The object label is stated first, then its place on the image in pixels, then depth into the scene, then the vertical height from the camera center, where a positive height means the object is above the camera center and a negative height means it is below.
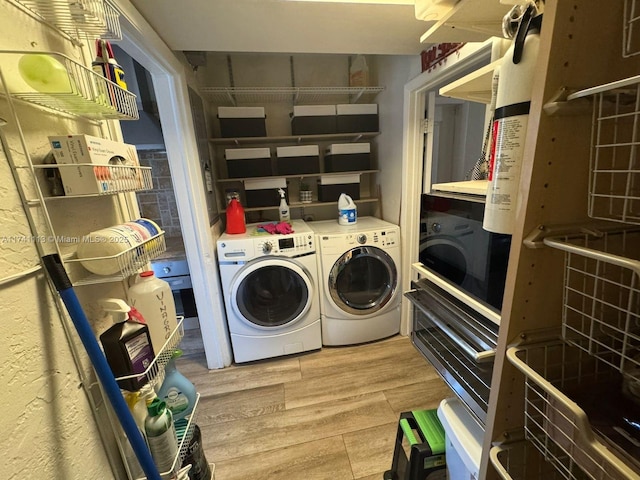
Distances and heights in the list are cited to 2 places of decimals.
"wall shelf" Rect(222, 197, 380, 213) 2.36 -0.22
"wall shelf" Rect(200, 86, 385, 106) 2.13 +0.73
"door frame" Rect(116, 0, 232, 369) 1.32 +0.07
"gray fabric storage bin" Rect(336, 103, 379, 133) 2.32 +0.48
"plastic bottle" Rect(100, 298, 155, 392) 0.69 -0.39
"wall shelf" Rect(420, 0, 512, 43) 0.67 +0.39
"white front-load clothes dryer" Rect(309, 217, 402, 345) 2.02 -0.82
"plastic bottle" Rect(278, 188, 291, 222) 2.32 -0.22
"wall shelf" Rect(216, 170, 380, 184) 2.28 +0.04
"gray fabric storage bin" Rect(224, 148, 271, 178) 2.22 +0.18
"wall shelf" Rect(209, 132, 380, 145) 2.24 +0.36
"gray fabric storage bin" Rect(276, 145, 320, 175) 2.32 +0.18
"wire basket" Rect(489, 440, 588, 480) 0.66 -0.72
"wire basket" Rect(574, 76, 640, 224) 0.46 +0.00
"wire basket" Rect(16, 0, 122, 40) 0.61 +0.43
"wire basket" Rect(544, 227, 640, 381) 0.54 -0.28
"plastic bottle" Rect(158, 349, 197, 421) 0.96 -0.71
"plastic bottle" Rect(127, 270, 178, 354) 0.86 -0.35
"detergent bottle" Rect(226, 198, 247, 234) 2.07 -0.24
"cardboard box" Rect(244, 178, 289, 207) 2.32 -0.07
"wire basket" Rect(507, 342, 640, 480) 0.43 -0.49
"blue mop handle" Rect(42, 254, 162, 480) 0.57 -0.33
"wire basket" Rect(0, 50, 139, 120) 0.55 +0.24
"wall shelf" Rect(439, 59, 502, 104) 0.79 +0.26
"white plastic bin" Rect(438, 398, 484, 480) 0.81 -0.85
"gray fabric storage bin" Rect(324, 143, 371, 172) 2.38 +0.17
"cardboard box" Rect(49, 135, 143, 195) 0.63 +0.08
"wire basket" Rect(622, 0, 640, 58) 0.43 +0.20
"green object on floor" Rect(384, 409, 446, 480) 1.00 -1.04
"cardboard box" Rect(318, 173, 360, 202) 2.42 -0.08
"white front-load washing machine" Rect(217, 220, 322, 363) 1.88 -0.78
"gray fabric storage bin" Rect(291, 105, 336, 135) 2.28 +0.49
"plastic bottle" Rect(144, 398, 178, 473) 0.75 -0.67
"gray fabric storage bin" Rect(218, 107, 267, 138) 2.15 +0.50
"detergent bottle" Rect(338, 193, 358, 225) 2.26 -0.27
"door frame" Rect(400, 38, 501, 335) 1.60 +0.11
